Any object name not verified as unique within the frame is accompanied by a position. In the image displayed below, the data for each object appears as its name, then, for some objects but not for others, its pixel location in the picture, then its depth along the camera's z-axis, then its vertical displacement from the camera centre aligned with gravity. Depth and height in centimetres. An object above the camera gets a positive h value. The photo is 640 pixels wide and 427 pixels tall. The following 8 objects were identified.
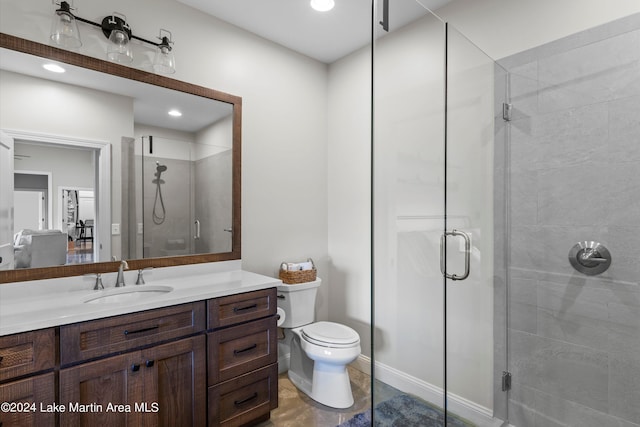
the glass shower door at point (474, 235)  150 -11
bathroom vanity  121 -61
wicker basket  244 -48
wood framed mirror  161 +23
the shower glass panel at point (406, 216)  135 -1
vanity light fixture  165 +95
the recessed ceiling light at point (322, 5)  209 +133
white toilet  208 -88
